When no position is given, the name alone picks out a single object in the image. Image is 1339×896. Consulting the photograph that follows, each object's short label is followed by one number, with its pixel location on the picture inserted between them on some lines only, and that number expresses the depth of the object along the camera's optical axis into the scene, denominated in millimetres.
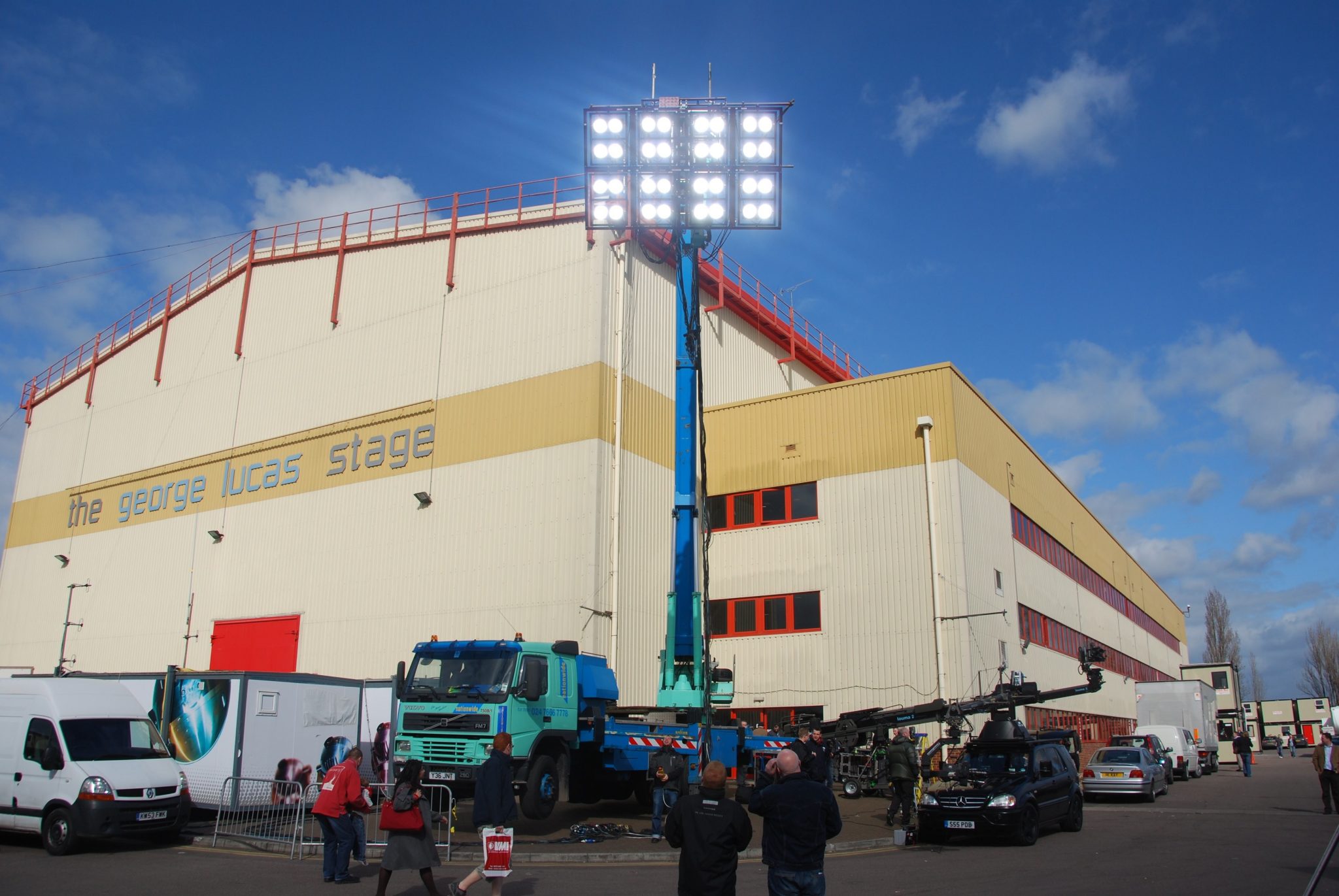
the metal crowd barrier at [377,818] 13430
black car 14500
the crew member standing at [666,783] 13648
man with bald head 6672
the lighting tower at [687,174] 17766
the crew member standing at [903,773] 16391
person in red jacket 10938
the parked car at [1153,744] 29425
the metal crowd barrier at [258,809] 14788
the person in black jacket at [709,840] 6301
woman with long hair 9430
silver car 23422
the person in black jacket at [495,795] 9883
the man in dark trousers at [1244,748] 33594
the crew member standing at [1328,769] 18078
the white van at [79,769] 12898
